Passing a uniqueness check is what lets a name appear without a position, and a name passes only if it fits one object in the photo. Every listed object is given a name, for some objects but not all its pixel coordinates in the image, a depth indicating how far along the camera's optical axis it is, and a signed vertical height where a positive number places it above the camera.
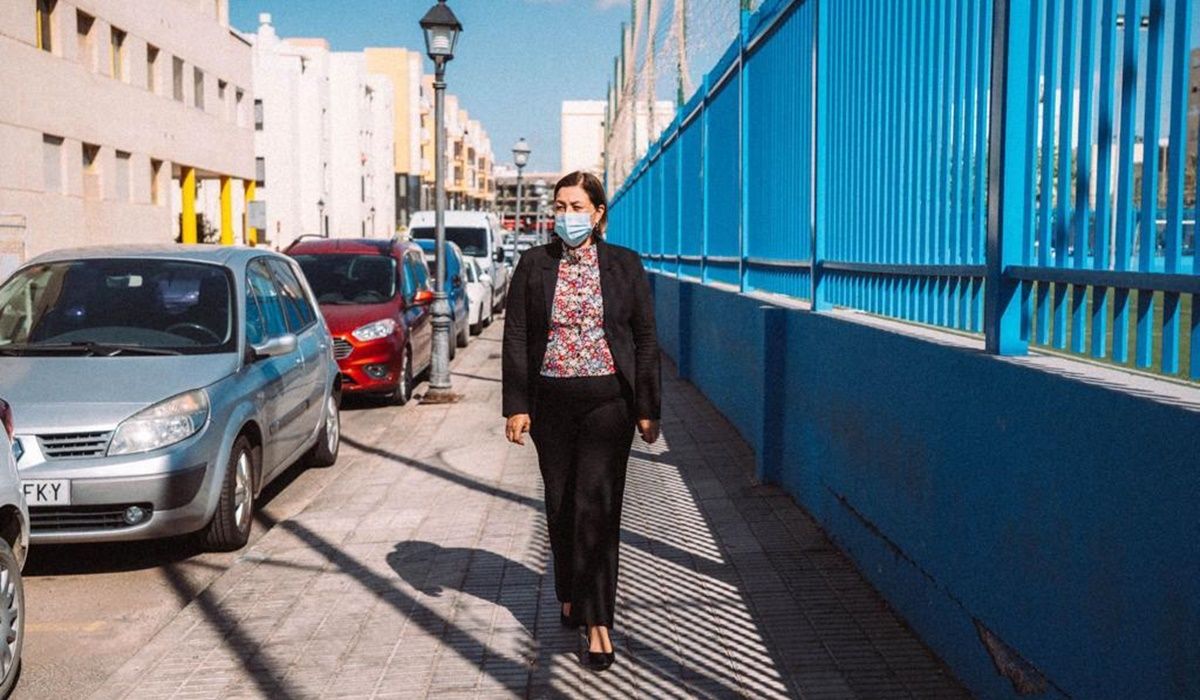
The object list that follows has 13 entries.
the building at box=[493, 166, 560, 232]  155.25 +7.91
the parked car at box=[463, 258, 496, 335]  22.70 -0.84
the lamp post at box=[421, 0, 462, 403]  13.45 +0.68
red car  12.46 -0.60
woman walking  4.56 -0.45
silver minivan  5.89 -0.71
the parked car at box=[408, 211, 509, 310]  27.39 +0.37
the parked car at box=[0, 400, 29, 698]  4.36 -1.11
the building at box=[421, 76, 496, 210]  103.88 +8.97
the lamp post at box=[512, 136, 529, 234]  33.34 +2.57
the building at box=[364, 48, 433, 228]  93.12 +9.79
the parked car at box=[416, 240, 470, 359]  18.53 -0.72
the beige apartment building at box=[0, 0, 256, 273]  24.53 +3.14
